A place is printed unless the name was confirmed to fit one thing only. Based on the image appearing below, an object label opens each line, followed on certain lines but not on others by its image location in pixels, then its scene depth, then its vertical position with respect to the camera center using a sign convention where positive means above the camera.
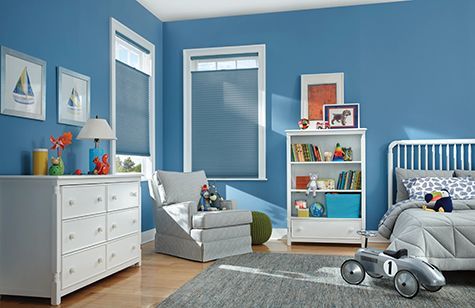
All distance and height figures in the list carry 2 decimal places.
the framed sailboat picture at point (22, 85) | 3.09 +0.50
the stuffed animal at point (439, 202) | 3.82 -0.40
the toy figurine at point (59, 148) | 3.26 +0.06
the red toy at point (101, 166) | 3.66 -0.08
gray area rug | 2.84 -0.92
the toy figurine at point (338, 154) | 5.12 +0.02
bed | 3.24 -0.45
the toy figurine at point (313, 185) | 5.09 -0.33
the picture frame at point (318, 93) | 5.29 +0.72
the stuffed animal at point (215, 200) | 4.71 -0.46
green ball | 4.90 -0.78
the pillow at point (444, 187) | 4.42 -0.31
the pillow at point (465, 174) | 4.69 -0.19
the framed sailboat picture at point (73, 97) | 3.69 +0.49
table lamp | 3.66 +0.18
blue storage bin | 4.96 -0.54
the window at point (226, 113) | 5.52 +0.52
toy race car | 2.88 -0.76
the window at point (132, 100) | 4.61 +0.60
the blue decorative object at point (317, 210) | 5.12 -0.61
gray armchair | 4.18 -0.64
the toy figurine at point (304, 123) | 5.11 +0.36
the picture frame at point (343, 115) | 5.06 +0.44
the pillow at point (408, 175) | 4.75 -0.20
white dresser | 2.91 -0.52
